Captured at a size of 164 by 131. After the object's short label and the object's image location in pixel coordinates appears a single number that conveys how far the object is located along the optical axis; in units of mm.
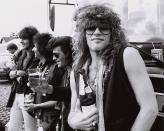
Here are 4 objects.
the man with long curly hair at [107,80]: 1651
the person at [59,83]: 2545
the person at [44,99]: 3266
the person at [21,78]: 4254
